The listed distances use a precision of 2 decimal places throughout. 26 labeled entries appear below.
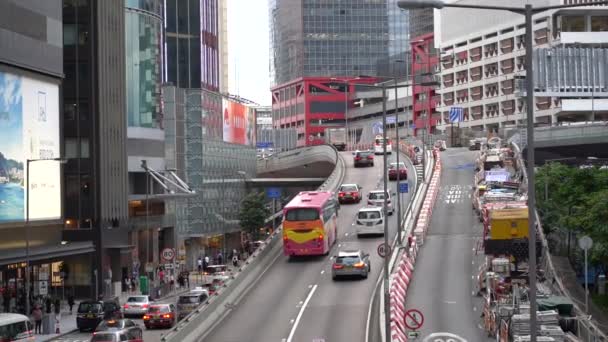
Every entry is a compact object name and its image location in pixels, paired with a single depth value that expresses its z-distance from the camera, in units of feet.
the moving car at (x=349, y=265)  200.23
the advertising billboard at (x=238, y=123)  401.90
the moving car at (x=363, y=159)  399.03
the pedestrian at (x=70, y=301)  235.20
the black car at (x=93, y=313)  199.72
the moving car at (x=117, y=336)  146.90
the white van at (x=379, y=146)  445.37
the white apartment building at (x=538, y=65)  389.60
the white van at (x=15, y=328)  150.00
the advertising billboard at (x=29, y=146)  213.25
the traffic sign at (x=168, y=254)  235.20
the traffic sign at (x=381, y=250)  200.67
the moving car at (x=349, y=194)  312.50
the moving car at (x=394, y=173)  358.84
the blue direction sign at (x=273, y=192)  442.91
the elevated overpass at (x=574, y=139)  377.50
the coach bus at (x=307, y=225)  214.28
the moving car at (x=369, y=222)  250.16
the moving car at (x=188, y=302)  193.57
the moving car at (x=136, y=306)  212.64
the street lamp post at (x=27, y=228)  193.16
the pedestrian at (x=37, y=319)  200.64
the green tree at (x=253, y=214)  375.45
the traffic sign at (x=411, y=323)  130.31
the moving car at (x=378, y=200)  290.76
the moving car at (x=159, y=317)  189.57
